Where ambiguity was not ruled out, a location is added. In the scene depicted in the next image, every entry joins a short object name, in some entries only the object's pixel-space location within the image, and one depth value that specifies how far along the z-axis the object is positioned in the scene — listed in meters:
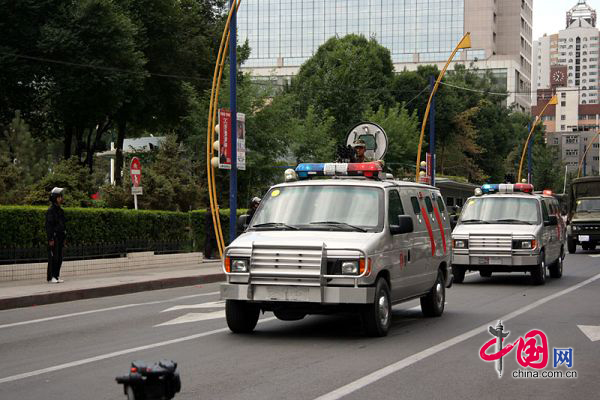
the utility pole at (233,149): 24.87
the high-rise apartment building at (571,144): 191.38
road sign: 26.59
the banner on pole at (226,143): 24.55
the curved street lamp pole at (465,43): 35.47
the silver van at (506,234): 20.19
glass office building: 136.04
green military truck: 35.88
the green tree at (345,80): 64.12
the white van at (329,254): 10.80
